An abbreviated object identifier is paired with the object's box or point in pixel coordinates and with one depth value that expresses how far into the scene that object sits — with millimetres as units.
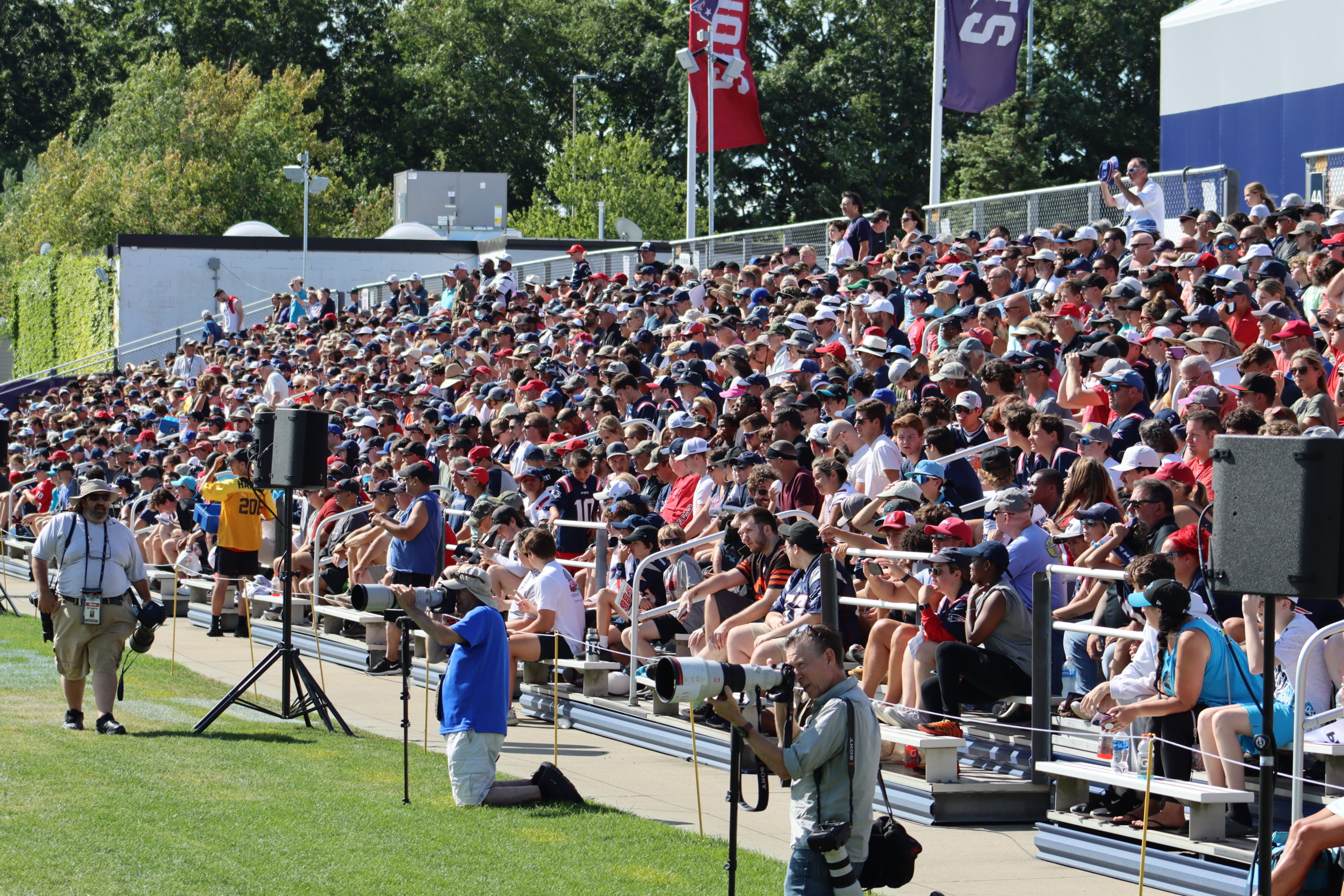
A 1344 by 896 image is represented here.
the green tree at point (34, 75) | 84562
